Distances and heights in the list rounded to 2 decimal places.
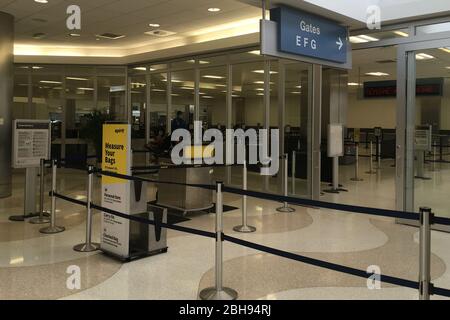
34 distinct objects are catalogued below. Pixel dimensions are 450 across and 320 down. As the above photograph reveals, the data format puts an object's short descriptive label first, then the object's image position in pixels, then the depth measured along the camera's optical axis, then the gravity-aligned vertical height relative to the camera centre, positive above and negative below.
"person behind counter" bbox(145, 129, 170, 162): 9.98 +0.09
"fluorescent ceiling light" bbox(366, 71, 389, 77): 16.17 +2.99
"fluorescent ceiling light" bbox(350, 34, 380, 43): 6.89 +1.87
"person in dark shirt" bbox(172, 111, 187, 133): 11.10 +0.66
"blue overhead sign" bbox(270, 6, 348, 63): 4.77 +1.42
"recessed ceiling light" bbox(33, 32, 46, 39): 10.80 +2.95
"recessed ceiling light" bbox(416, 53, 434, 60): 6.49 +1.49
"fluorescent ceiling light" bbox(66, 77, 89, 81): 13.63 +2.27
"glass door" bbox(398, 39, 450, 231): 6.43 +0.64
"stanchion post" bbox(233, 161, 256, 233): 5.89 -1.14
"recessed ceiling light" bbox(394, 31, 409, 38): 6.45 +1.82
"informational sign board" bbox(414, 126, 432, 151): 6.62 +0.18
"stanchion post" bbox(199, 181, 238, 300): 3.49 -1.08
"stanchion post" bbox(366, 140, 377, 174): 13.00 -0.71
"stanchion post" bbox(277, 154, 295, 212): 7.39 -0.83
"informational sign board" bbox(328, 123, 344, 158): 8.59 +0.18
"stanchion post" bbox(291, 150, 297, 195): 8.14 -0.34
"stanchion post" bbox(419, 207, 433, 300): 2.48 -0.62
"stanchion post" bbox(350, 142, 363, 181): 11.39 -0.81
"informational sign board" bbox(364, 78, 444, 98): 15.56 +2.30
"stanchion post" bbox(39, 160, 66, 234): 5.57 -1.00
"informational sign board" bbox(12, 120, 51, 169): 6.32 +0.07
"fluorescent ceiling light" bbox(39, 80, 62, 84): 13.47 +2.13
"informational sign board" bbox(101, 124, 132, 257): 4.45 -0.45
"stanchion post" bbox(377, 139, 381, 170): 15.95 -0.17
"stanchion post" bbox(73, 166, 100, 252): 4.83 -0.94
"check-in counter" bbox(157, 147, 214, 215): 6.84 -0.73
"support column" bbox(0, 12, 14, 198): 8.32 +1.05
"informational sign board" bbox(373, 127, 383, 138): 14.30 +0.62
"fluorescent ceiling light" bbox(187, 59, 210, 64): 10.30 +2.17
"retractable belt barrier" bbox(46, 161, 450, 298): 2.47 -0.73
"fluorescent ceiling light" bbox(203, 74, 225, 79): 10.28 +1.80
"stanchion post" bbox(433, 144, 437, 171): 10.98 -0.33
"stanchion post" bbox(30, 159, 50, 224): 6.21 -0.89
